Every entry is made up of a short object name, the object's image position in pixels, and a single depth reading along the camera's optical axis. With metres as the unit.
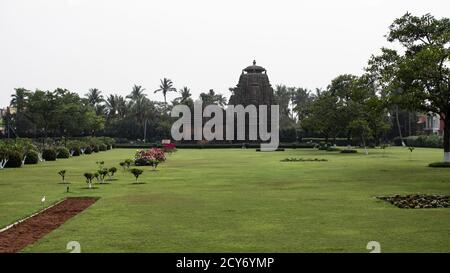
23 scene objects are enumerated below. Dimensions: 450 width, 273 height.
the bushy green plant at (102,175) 23.78
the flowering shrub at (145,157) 37.88
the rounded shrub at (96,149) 67.39
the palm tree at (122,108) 110.69
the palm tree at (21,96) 70.55
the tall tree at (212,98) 114.19
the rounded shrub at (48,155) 46.41
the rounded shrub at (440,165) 32.86
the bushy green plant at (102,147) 72.47
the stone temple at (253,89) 91.06
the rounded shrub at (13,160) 36.53
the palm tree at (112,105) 110.88
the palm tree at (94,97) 113.12
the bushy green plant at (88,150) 62.35
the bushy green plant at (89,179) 21.78
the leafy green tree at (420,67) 31.07
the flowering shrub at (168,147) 65.88
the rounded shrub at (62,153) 50.56
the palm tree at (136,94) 112.25
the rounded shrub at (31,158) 41.00
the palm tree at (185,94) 112.72
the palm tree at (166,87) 114.61
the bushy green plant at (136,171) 24.20
